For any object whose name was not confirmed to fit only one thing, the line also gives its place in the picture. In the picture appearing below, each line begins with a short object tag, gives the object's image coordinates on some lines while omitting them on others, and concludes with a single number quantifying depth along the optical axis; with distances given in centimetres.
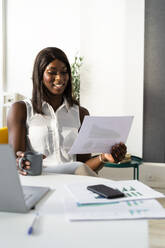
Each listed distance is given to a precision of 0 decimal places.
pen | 74
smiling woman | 185
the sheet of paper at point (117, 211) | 83
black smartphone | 97
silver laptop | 80
